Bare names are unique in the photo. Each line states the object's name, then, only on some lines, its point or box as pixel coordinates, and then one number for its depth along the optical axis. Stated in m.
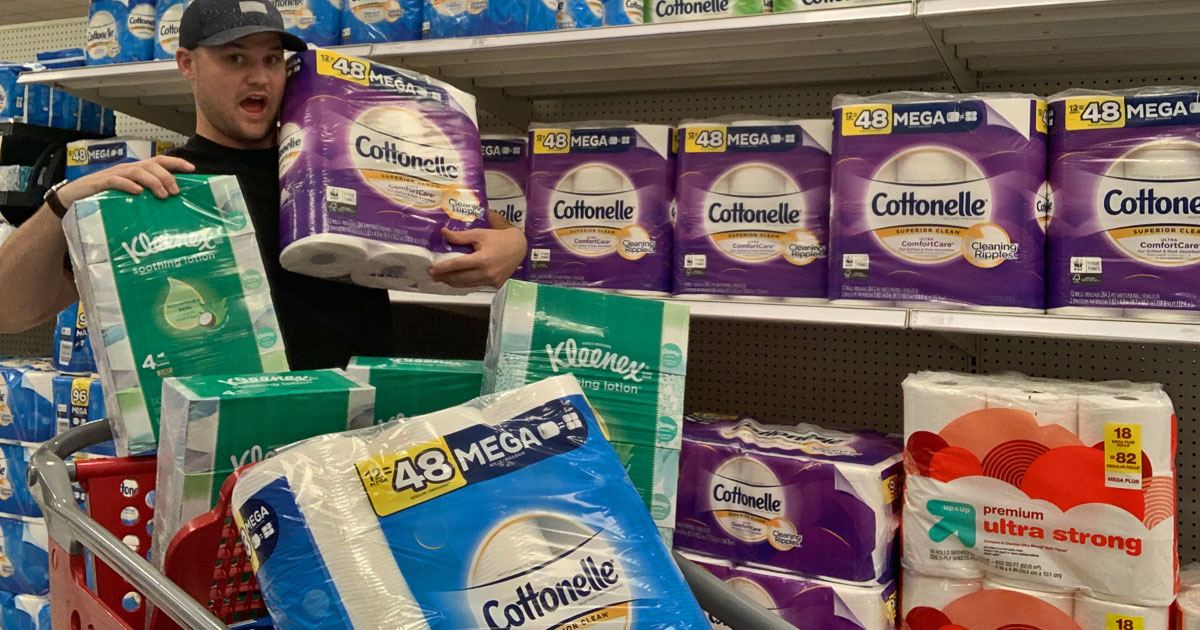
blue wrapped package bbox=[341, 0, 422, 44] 2.21
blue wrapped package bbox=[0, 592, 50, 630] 2.46
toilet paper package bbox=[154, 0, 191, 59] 2.44
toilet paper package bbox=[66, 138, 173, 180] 2.42
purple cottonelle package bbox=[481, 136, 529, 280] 2.26
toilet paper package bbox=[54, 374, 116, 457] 2.39
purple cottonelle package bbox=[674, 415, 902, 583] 1.71
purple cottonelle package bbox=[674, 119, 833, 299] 1.94
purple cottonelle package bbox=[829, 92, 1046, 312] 1.73
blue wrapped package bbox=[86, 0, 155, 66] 2.50
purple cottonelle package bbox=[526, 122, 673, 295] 2.06
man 1.69
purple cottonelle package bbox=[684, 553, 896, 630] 1.69
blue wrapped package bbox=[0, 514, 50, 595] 2.46
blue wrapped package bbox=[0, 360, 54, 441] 2.46
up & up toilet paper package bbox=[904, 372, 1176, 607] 1.51
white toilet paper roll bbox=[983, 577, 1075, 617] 1.57
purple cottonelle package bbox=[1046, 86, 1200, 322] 1.62
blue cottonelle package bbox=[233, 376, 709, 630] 0.87
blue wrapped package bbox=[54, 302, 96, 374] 2.52
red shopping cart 0.97
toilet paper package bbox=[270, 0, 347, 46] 2.27
